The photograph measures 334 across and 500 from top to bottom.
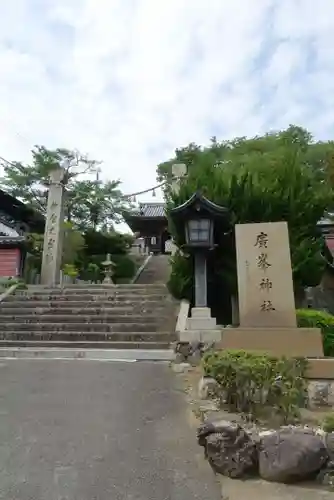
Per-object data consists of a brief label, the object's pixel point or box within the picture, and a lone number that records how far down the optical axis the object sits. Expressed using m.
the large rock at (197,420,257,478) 3.44
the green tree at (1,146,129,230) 29.72
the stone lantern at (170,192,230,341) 11.23
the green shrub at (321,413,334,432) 3.54
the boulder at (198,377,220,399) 5.80
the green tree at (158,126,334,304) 13.12
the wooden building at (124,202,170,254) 35.81
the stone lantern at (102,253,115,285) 22.67
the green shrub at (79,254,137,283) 25.05
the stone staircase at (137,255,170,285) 25.70
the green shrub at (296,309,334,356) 9.65
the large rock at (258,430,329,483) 3.31
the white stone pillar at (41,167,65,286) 19.62
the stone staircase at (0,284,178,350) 11.11
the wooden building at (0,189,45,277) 22.19
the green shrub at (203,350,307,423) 4.86
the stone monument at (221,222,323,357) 6.73
